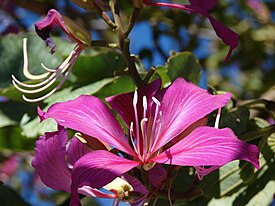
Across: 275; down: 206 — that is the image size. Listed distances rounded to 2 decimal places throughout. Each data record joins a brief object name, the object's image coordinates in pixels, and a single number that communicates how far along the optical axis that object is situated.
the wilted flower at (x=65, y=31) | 0.56
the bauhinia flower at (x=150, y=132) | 0.51
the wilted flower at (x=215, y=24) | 0.58
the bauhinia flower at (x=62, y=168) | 0.56
